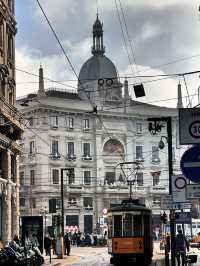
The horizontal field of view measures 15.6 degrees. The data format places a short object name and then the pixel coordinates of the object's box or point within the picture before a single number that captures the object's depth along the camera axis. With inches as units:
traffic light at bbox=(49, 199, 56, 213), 3686.0
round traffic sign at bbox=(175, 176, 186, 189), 678.5
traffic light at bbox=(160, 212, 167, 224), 1451.8
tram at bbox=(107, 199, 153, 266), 1382.9
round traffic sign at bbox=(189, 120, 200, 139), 453.8
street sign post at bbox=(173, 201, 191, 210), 847.1
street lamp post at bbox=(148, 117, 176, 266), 958.4
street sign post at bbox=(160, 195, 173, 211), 891.7
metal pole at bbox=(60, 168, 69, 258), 1801.2
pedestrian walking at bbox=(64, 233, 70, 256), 2007.9
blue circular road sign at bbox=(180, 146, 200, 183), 455.0
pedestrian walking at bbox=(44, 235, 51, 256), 1885.6
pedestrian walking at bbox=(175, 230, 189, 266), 1063.6
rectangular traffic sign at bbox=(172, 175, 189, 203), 681.0
